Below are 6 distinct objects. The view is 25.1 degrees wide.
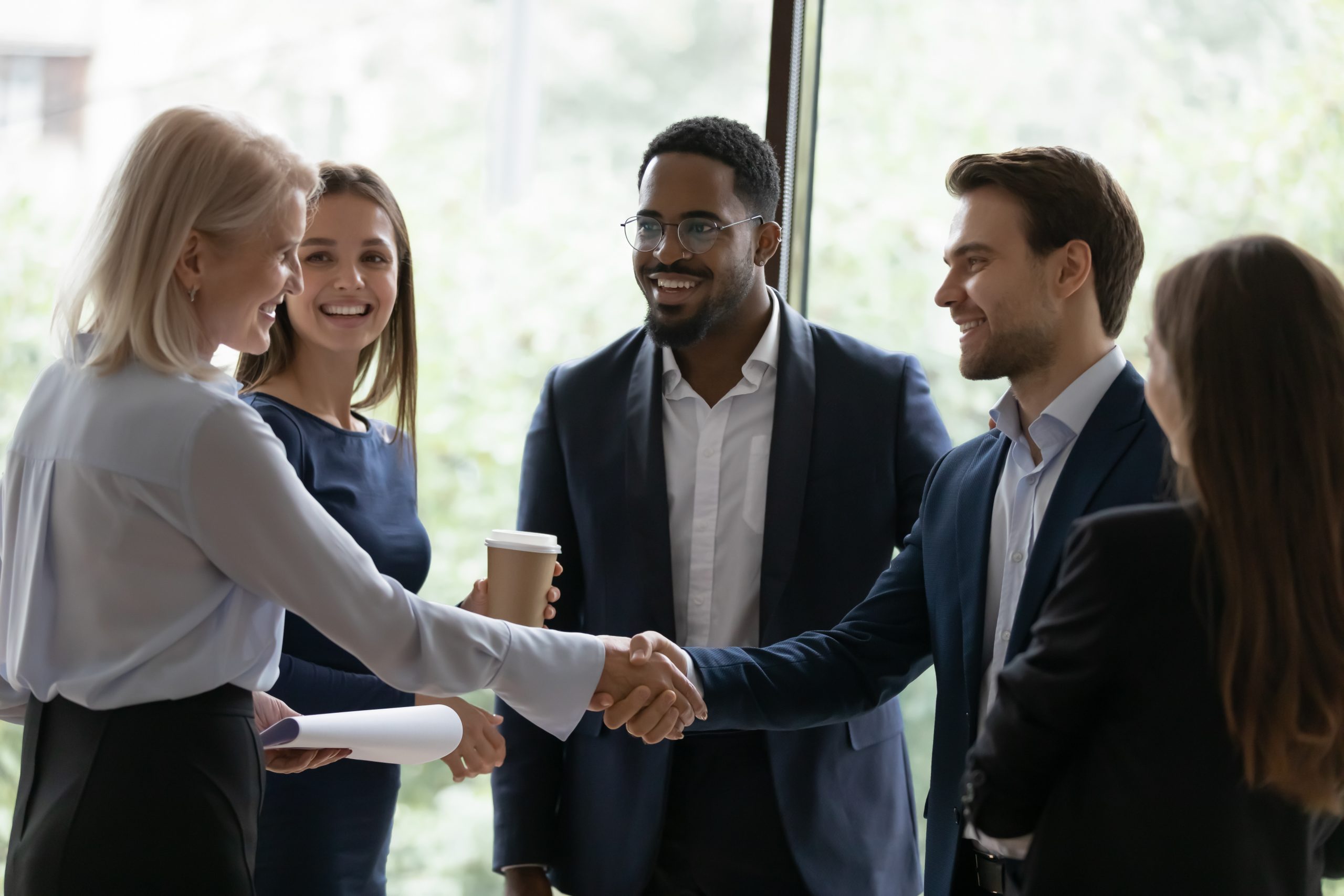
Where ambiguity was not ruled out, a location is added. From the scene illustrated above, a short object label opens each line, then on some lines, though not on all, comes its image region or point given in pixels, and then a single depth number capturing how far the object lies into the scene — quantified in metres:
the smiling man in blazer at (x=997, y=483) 2.93
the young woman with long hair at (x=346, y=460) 3.13
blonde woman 2.74
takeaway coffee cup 3.05
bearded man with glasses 3.17
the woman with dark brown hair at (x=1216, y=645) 2.61
